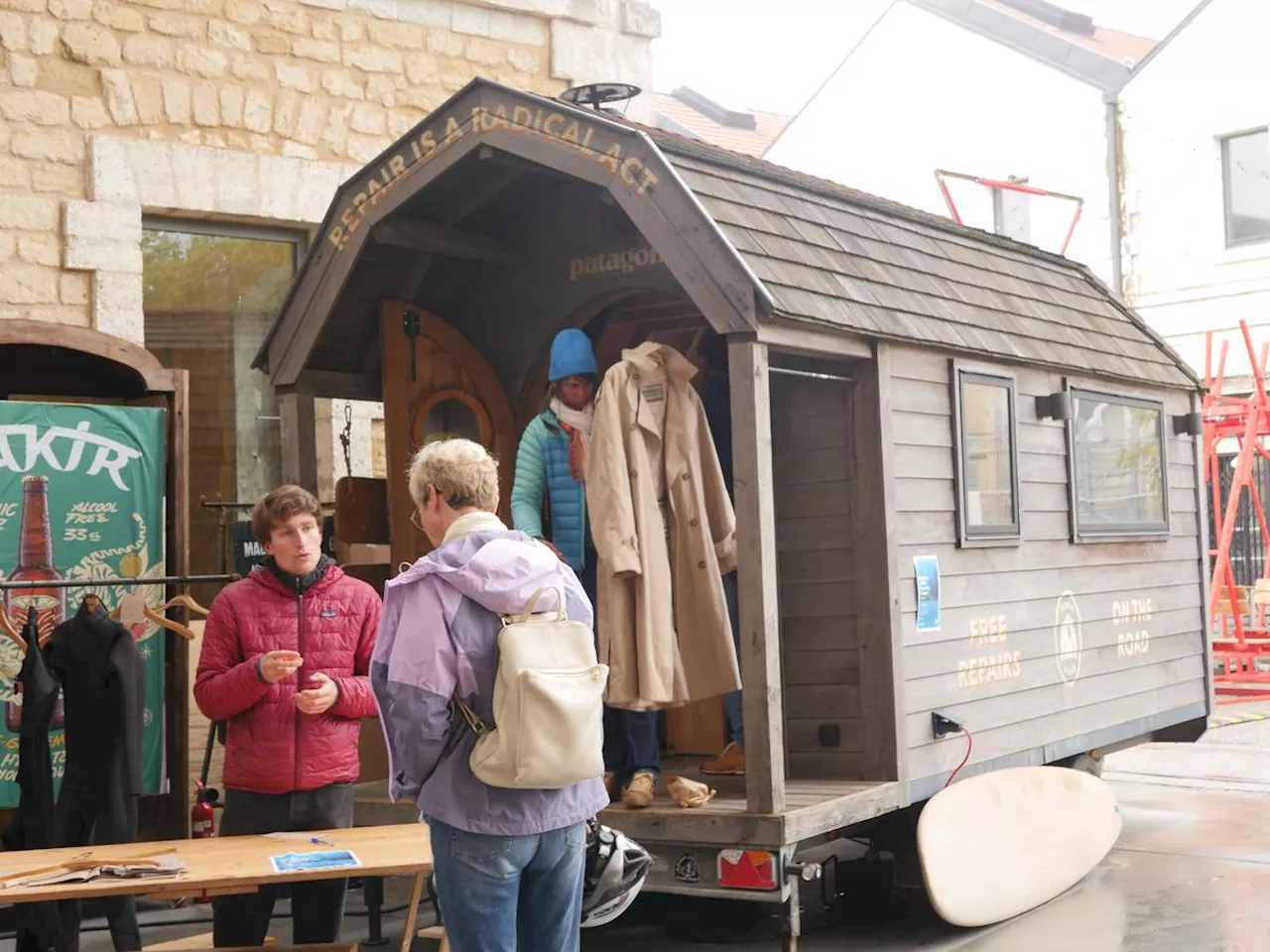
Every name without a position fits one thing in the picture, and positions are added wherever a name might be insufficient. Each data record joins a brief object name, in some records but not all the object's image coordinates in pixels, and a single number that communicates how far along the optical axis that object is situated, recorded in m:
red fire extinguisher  7.47
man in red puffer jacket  5.05
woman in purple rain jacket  3.71
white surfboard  6.31
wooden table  4.15
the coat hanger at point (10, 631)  5.60
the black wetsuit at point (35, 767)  5.48
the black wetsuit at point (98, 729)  5.54
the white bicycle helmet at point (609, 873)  4.38
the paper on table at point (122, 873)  4.24
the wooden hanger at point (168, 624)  6.04
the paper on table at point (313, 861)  4.33
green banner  6.58
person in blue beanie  6.59
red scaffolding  14.46
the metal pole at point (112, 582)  5.65
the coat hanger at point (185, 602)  6.16
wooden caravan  5.88
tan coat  6.01
